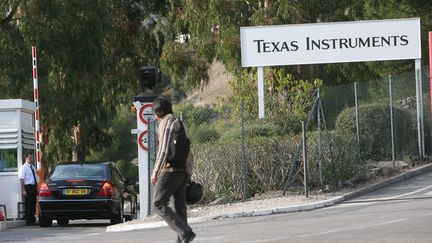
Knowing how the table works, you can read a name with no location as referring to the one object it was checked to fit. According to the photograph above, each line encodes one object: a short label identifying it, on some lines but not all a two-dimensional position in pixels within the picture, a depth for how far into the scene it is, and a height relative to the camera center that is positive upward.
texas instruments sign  30.84 +2.52
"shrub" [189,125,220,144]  27.06 +0.03
